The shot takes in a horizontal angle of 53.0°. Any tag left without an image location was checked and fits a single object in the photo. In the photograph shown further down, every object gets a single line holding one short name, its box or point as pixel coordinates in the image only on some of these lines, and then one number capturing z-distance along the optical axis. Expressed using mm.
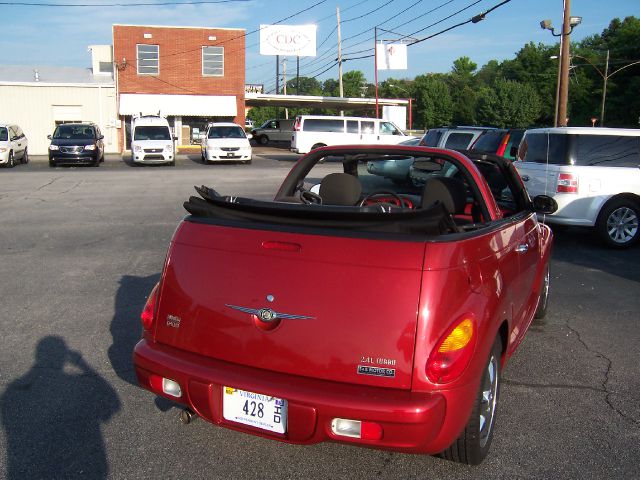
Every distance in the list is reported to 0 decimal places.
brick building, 41062
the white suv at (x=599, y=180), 9172
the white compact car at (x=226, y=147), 28438
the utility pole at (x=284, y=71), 72425
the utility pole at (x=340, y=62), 45922
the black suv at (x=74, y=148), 26453
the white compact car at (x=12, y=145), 25500
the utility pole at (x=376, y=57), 34859
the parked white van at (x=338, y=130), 30625
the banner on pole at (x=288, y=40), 44656
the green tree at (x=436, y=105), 88812
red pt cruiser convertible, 2818
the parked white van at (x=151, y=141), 26844
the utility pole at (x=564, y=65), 21781
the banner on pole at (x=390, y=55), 36281
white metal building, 38469
